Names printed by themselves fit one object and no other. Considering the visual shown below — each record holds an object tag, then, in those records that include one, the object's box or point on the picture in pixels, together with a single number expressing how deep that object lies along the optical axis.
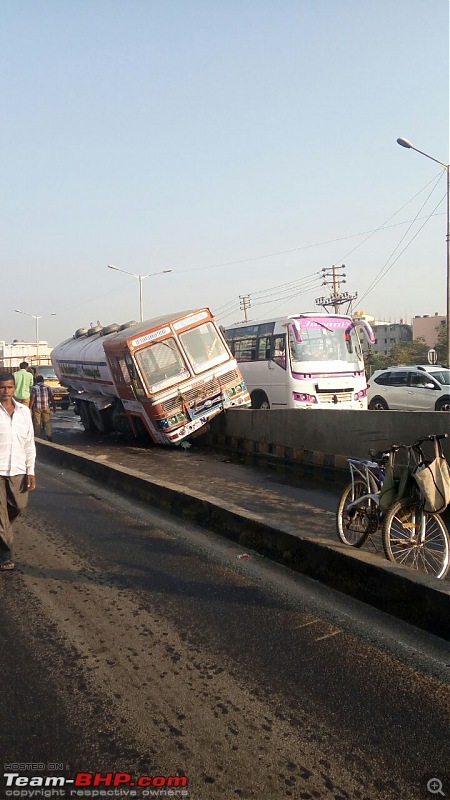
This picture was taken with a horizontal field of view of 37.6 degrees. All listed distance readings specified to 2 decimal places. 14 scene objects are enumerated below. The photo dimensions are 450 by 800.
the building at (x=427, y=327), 110.00
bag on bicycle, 4.81
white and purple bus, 16.81
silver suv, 19.52
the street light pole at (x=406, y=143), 23.62
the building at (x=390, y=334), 116.56
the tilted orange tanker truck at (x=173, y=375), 14.64
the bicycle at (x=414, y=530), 5.07
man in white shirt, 5.78
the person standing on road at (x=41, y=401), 16.12
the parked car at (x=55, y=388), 30.11
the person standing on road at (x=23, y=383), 16.06
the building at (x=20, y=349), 122.50
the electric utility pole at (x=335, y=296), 60.28
